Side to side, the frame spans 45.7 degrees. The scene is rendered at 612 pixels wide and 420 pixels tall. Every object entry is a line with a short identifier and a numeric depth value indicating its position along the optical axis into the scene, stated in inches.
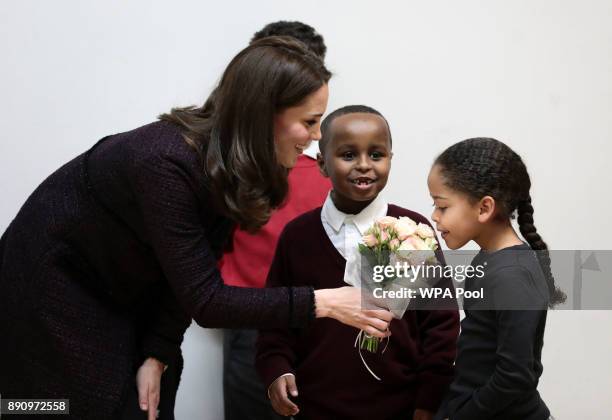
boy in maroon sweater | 82.9
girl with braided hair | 71.1
